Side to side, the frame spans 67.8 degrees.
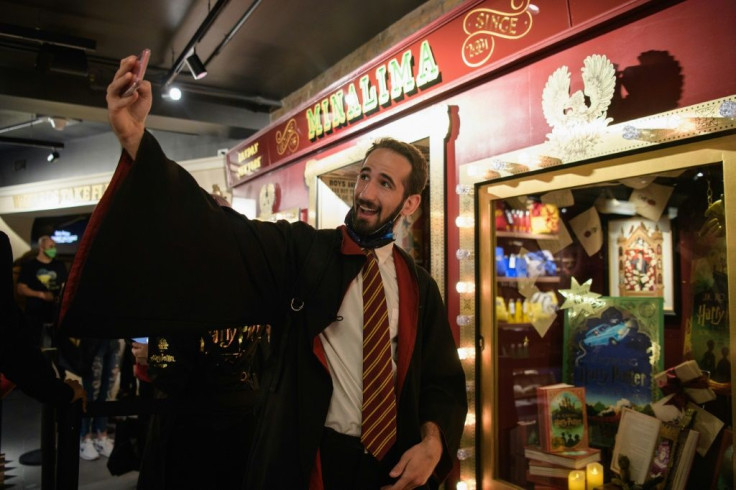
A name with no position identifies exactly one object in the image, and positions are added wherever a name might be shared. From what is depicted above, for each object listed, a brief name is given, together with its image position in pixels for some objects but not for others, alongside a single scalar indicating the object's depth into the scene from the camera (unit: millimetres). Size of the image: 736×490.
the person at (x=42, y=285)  7250
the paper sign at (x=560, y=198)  3127
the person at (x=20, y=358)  2041
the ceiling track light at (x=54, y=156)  9977
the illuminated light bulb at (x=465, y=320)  3307
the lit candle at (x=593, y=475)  2967
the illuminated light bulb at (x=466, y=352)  3270
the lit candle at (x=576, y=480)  2969
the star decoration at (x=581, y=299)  3309
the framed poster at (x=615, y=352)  3014
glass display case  2650
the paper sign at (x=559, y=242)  3457
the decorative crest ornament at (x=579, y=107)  2598
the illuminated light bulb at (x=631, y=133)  2416
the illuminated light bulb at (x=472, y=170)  3328
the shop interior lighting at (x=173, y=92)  6492
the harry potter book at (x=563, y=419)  3156
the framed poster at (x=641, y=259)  3010
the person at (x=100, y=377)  5457
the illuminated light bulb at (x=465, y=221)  3334
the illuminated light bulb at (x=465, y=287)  3307
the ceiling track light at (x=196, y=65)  5504
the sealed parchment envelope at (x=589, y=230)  3312
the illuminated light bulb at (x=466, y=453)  3209
